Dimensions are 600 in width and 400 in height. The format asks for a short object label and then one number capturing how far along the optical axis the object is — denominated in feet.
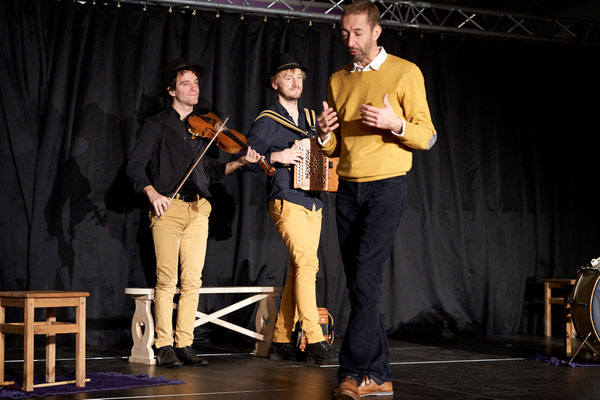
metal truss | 19.61
